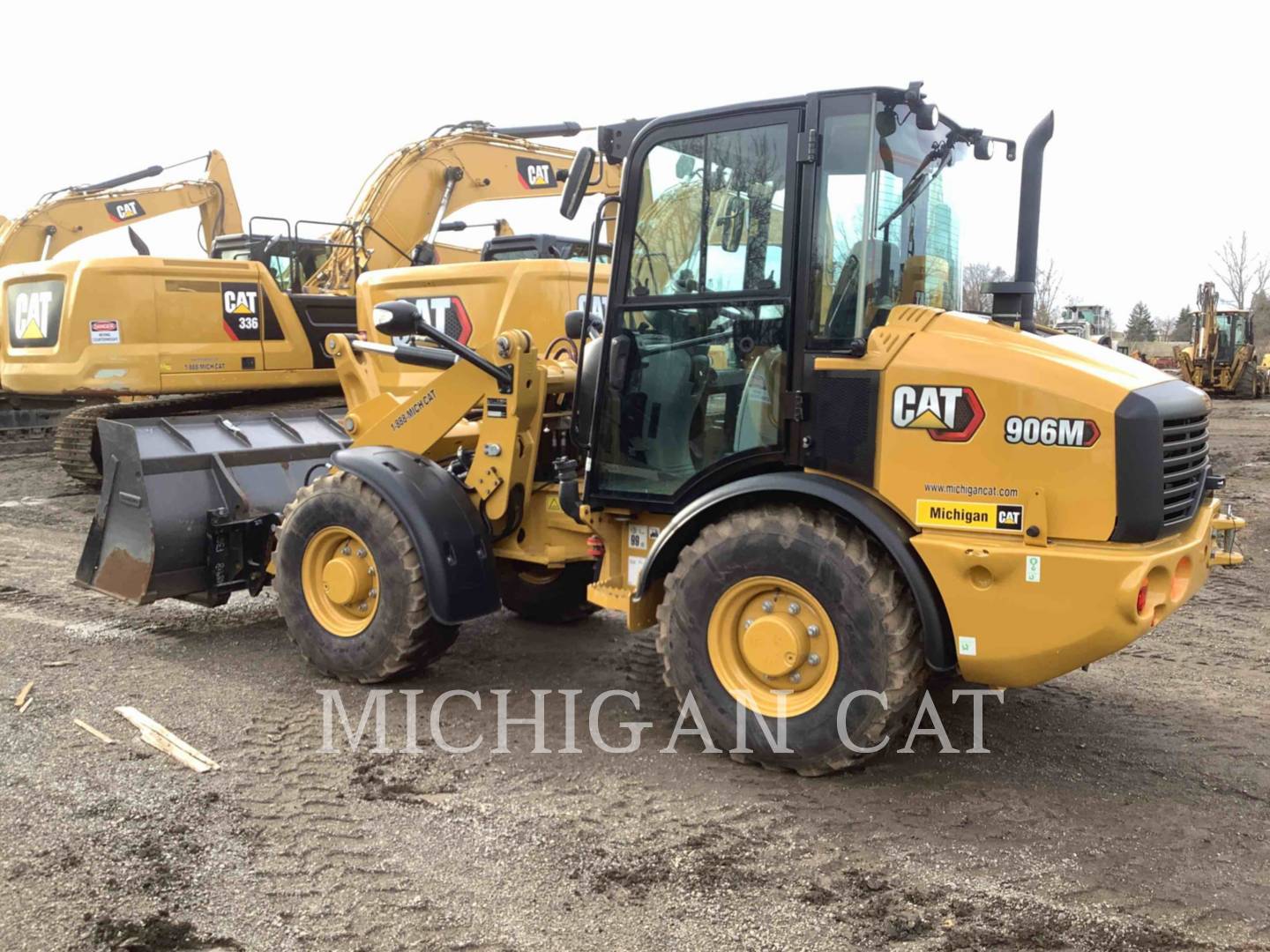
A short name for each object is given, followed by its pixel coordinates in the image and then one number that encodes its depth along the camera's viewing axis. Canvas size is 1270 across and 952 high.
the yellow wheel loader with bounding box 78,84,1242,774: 3.44
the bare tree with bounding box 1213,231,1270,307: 50.38
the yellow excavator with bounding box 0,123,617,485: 10.16
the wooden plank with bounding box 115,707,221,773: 4.09
